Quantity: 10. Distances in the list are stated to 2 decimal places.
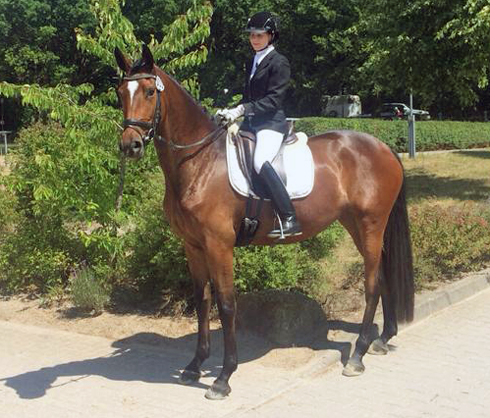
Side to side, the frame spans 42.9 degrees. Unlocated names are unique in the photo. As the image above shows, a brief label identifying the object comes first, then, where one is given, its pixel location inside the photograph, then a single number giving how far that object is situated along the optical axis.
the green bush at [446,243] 8.12
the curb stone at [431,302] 5.55
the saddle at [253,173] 5.11
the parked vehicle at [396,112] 40.91
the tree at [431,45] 12.58
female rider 5.07
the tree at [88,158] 7.02
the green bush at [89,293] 7.02
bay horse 4.78
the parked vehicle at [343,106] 47.06
